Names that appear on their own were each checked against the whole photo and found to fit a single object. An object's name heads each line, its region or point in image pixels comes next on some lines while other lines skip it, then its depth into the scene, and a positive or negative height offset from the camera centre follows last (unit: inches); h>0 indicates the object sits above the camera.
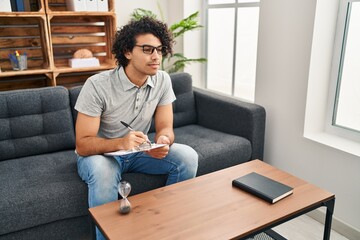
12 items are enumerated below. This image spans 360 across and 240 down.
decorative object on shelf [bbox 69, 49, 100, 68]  108.4 -7.0
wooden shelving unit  101.0 -1.1
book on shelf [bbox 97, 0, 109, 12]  106.2 +10.0
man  63.4 -15.9
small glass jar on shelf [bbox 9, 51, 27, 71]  100.5 -6.8
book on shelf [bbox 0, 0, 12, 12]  92.0 +8.5
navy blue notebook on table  54.1 -24.7
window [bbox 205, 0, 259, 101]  106.9 -2.9
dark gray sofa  63.0 -26.9
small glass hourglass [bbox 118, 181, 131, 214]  50.8 -23.8
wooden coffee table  46.3 -25.8
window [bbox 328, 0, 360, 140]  77.1 -8.8
